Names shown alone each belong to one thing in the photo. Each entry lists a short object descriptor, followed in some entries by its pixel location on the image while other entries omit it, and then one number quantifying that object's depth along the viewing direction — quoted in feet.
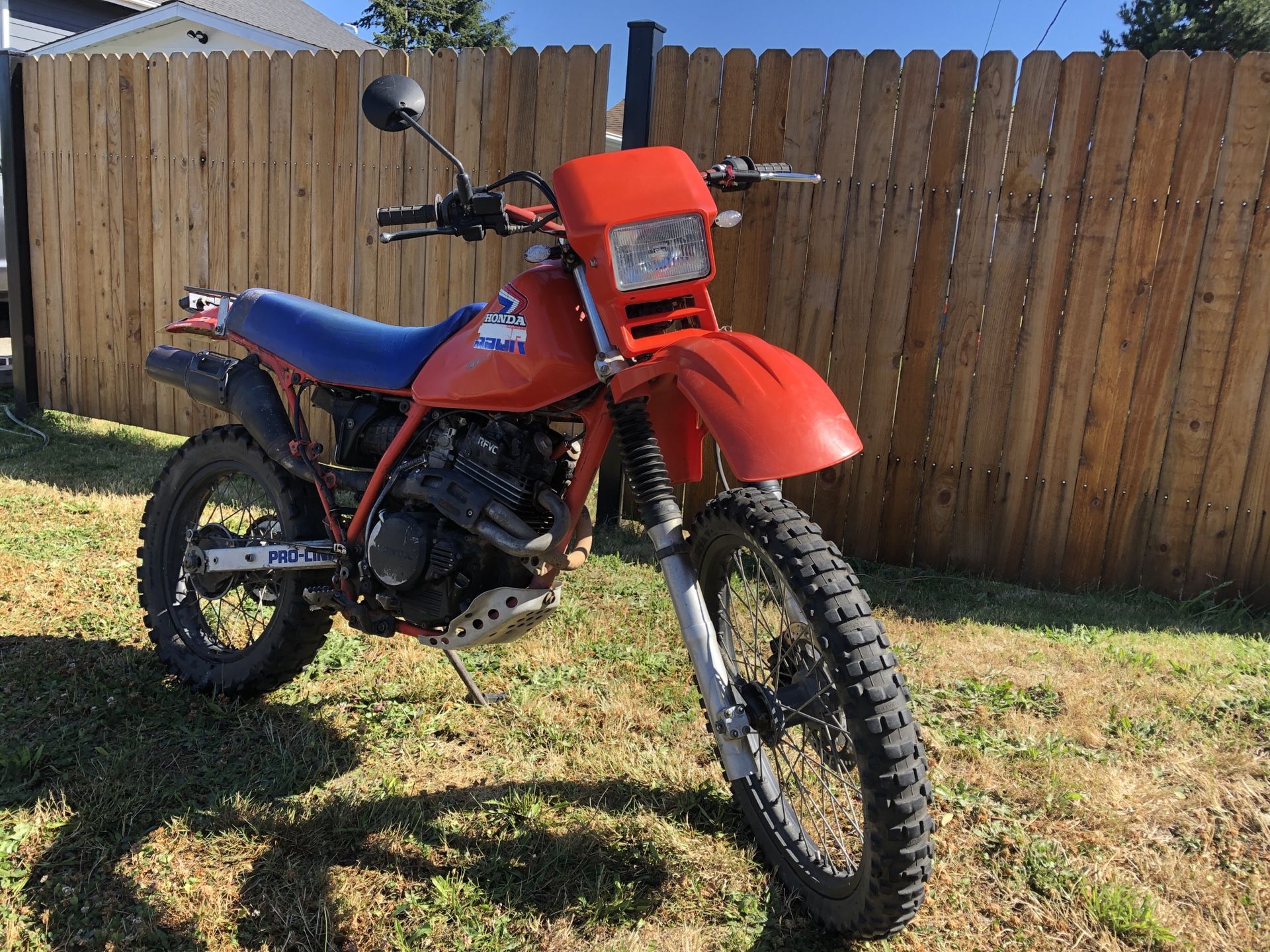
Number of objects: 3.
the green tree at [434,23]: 119.65
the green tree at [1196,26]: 79.20
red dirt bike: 6.50
